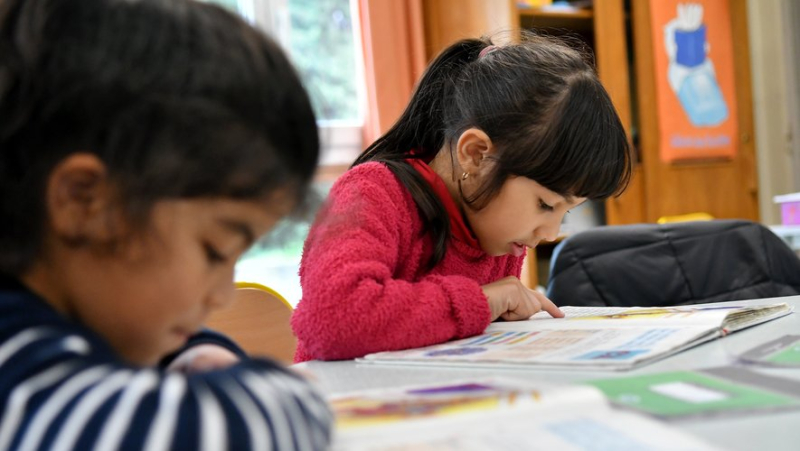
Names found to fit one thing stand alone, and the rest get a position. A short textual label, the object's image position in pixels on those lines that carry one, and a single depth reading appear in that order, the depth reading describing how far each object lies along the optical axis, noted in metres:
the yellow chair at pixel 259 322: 1.23
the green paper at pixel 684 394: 0.50
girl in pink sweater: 0.90
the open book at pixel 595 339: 0.70
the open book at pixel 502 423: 0.43
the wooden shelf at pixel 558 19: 2.70
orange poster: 2.87
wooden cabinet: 2.74
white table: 0.44
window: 2.70
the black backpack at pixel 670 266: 1.55
